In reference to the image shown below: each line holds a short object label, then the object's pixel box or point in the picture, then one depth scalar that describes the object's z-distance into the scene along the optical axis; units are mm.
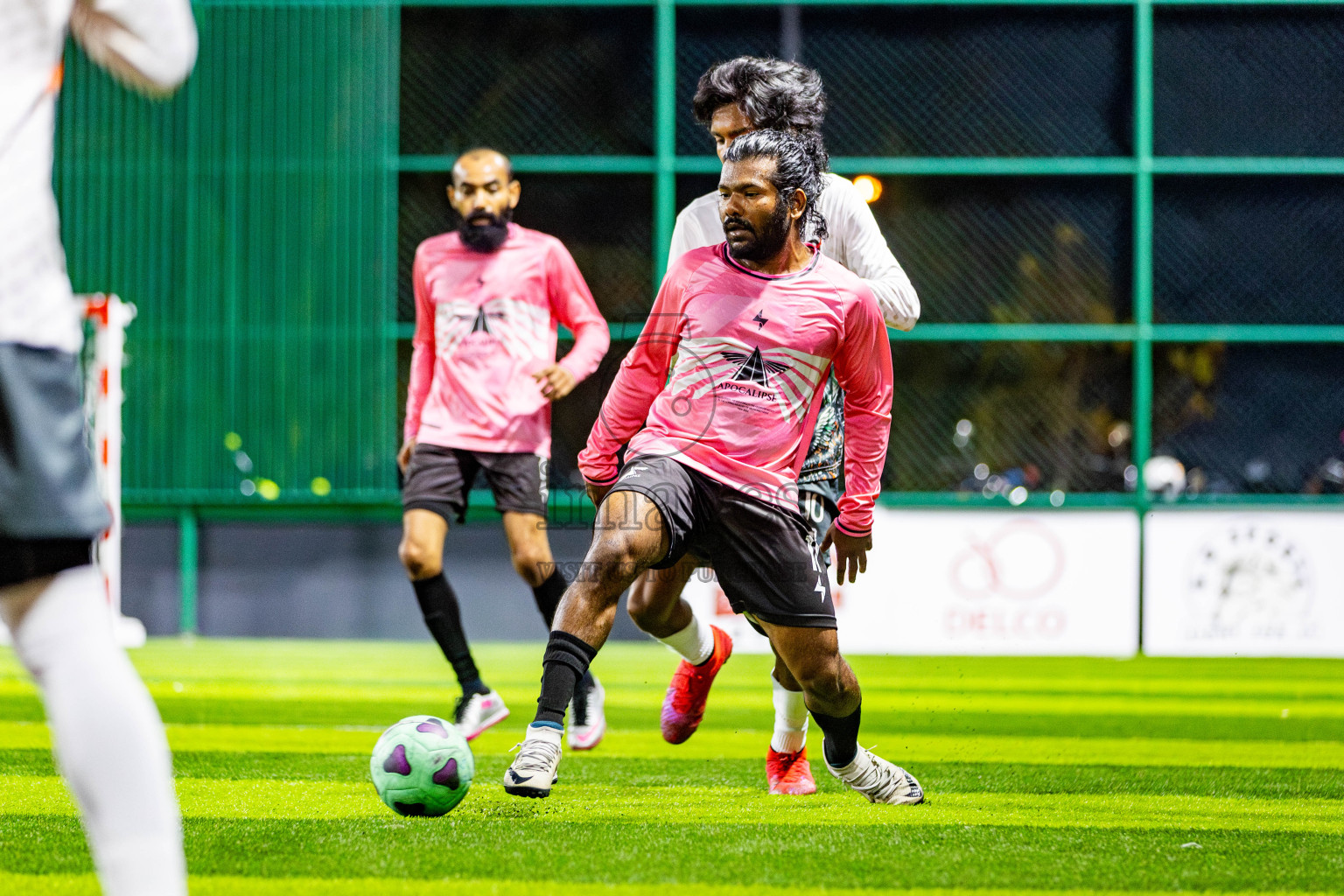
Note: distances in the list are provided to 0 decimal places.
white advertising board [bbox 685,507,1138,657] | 25469
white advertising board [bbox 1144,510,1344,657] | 25484
